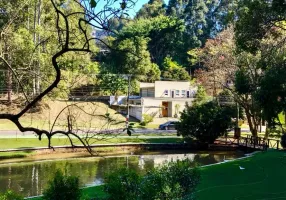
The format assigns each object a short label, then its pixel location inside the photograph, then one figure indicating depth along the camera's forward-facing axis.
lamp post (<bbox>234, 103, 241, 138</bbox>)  33.28
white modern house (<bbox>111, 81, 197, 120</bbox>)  49.38
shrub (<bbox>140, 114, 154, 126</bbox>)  46.19
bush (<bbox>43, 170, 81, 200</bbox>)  9.13
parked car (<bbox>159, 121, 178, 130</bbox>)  41.12
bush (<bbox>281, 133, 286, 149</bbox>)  22.23
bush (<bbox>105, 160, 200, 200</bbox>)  8.39
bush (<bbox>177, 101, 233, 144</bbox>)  30.03
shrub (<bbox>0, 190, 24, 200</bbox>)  7.66
